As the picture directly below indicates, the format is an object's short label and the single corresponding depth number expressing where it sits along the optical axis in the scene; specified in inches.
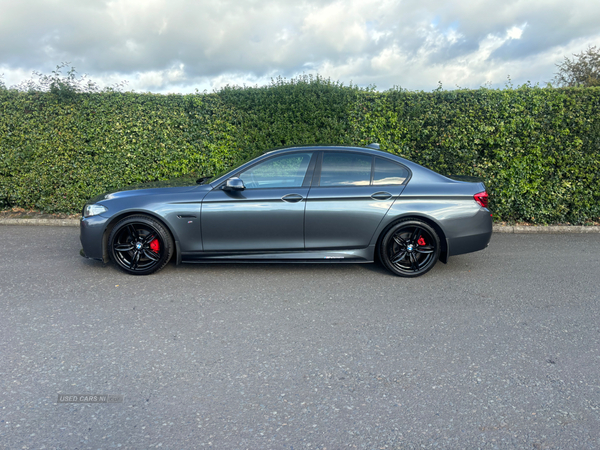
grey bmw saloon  208.7
